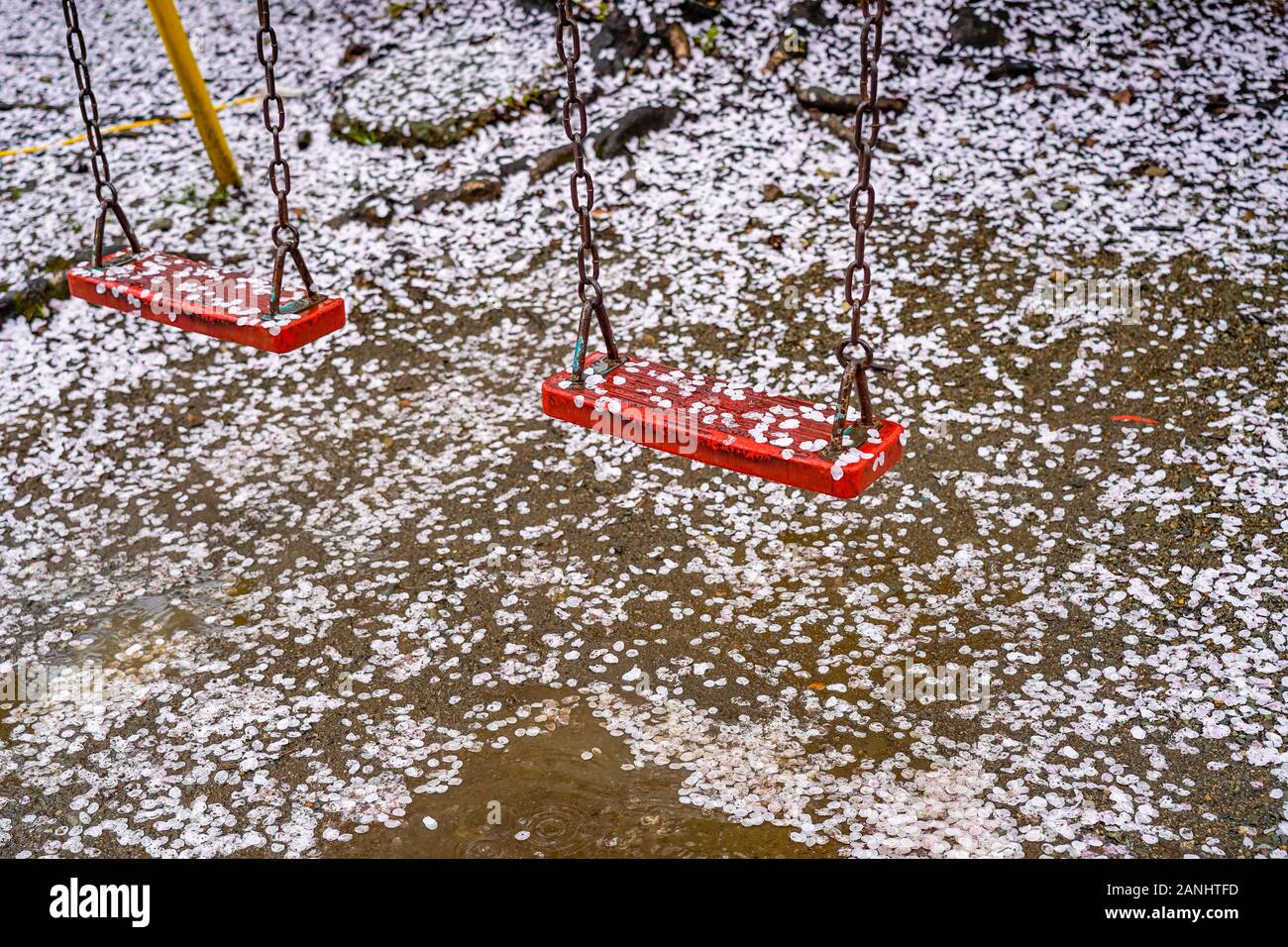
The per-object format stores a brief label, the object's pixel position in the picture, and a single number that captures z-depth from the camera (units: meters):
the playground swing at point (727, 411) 3.52
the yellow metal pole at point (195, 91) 7.81
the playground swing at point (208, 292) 4.33
